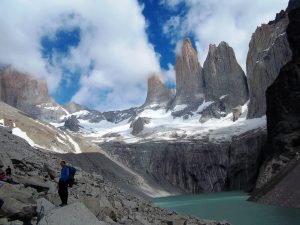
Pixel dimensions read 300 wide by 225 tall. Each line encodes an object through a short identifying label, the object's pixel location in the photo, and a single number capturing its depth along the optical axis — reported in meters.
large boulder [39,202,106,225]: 7.07
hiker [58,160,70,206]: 8.10
